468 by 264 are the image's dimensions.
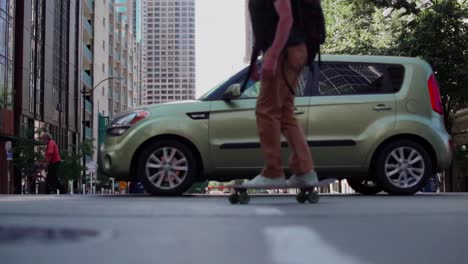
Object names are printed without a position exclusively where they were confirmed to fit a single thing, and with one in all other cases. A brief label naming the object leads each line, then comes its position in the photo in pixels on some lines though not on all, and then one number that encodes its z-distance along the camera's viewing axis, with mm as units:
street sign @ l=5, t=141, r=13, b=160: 30406
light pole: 38562
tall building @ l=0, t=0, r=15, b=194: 33938
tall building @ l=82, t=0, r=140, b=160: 60531
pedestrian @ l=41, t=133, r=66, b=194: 15133
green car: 8203
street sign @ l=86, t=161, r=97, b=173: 39662
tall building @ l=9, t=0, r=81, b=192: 37000
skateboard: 5298
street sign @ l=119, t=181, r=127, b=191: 50488
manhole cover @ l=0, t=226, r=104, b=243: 3000
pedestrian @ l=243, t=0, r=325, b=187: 5137
